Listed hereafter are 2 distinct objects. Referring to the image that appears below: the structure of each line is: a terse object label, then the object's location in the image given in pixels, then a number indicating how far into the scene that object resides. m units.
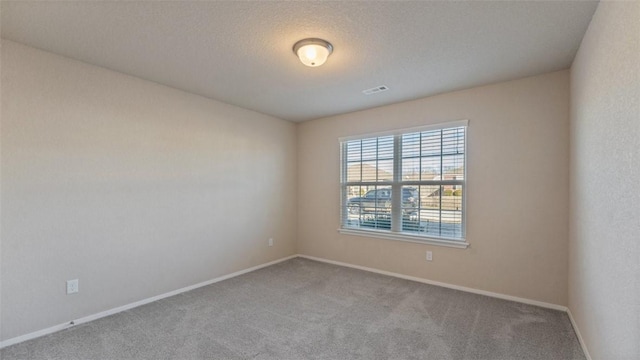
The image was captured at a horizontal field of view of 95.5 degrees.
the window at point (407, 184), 3.63
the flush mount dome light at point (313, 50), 2.33
